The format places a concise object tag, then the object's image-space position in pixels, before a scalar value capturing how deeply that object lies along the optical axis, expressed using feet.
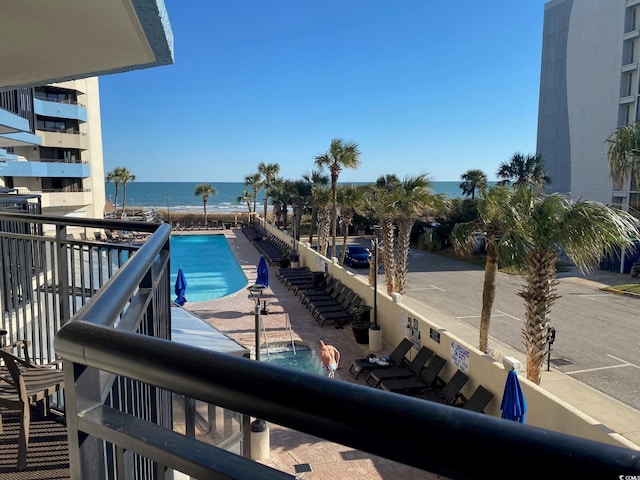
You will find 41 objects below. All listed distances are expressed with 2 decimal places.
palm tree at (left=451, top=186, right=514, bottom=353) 39.63
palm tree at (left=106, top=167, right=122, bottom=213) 189.06
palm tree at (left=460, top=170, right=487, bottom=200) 159.53
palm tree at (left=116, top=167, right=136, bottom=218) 189.88
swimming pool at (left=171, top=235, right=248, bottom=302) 86.89
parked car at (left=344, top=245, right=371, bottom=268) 104.17
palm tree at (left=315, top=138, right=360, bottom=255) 95.91
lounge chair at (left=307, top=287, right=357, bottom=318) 60.75
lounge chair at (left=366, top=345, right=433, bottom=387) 40.00
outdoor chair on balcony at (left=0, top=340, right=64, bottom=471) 11.21
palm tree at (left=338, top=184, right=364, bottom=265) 99.18
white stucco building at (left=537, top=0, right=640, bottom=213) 117.29
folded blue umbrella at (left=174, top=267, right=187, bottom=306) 59.26
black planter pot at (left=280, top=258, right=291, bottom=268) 98.17
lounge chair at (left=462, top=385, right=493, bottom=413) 33.50
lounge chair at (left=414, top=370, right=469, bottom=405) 35.91
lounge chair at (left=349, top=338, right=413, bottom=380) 42.01
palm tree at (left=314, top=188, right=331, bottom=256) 103.55
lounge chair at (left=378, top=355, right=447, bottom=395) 37.99
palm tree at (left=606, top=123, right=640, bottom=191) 66.08
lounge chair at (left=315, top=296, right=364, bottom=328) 57.41
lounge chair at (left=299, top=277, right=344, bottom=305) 66.80
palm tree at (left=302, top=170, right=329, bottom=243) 114.01
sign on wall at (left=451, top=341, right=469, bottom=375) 37.72
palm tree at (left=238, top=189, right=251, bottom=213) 195.85
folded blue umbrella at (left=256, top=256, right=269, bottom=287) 66.90
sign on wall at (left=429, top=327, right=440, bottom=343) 41.87
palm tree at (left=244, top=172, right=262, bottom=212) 191.11
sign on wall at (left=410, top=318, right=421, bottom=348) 45.06
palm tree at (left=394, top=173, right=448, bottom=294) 61.62
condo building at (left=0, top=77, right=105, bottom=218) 107.14
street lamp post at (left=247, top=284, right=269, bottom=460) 28.71
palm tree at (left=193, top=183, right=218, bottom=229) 195.09
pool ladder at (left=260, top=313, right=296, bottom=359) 49.08
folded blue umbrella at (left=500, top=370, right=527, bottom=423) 27.96
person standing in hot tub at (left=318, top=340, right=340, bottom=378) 38.45
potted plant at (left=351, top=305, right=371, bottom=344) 51.72
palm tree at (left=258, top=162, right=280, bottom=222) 174.29
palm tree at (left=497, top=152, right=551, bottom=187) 133.39
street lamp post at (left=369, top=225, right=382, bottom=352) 49.52
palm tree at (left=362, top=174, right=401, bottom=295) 62.64
